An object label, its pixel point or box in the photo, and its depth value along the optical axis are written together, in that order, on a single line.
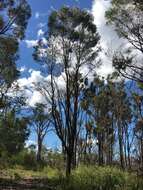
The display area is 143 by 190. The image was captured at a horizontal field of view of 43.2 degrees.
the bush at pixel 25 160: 21.32
